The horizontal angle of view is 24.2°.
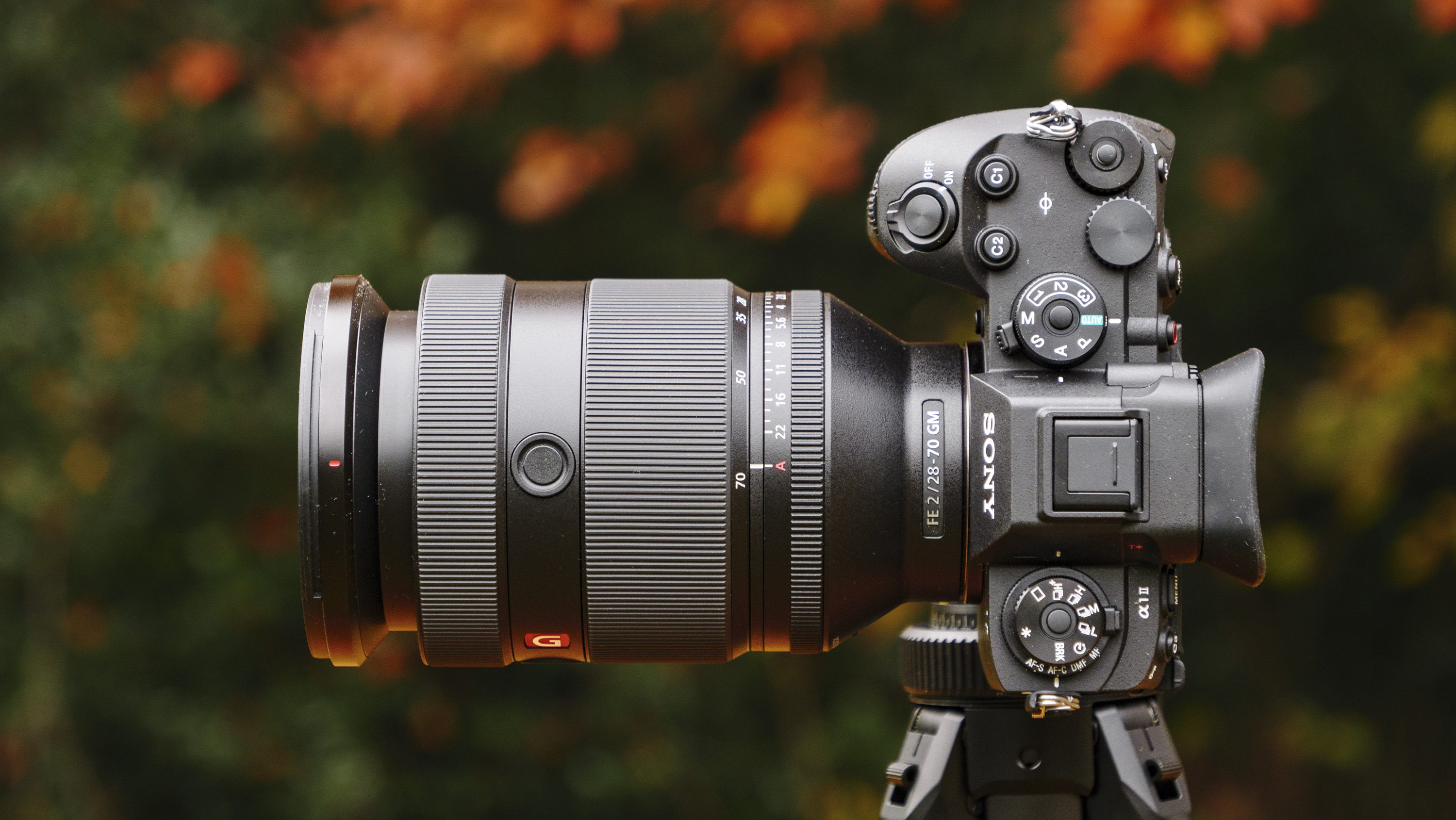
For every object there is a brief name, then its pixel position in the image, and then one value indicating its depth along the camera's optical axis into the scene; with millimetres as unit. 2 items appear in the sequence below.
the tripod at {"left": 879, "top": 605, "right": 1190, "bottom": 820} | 784
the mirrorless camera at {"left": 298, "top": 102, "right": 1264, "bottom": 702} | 755
